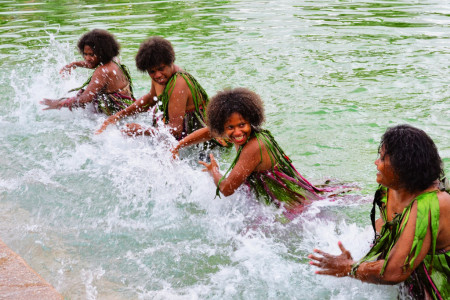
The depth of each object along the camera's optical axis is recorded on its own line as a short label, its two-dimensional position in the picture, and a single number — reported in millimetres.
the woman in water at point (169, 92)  4965
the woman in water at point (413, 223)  2561
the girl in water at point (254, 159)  3809
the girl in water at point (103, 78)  6156
